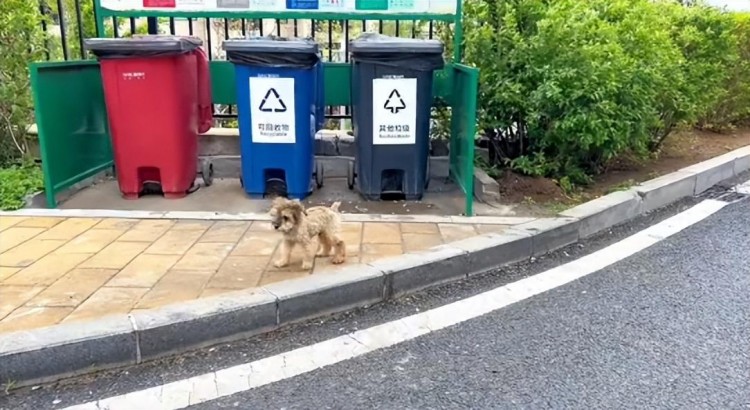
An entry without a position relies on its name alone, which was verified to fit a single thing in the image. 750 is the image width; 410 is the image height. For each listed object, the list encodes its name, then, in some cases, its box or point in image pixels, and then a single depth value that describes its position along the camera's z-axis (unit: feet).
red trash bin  15.92
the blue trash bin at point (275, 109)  16.01
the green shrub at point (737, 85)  24.82
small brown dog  11.39
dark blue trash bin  15.92
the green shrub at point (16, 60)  17.35
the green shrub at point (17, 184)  15.19
